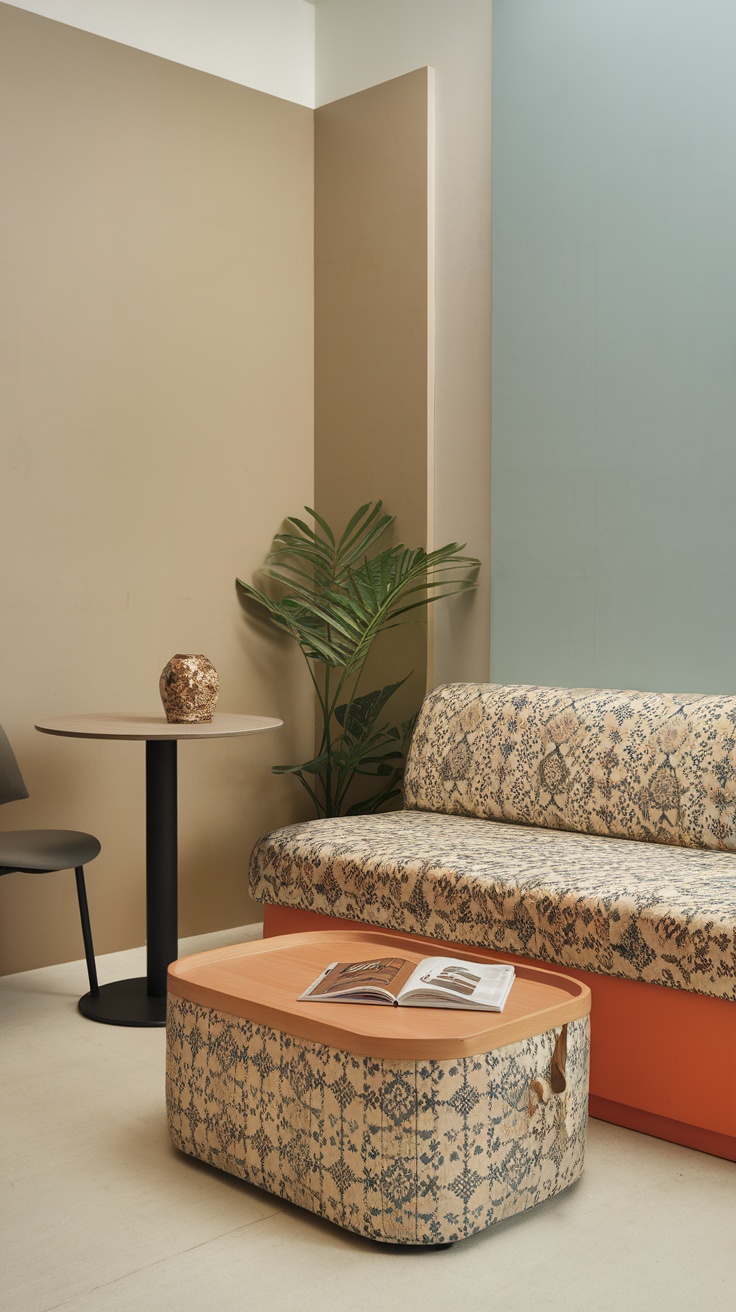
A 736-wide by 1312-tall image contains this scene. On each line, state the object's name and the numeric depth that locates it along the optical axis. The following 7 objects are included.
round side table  3.34
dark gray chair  3.12
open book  2.21
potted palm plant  4.05
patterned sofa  2.51
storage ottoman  2.01
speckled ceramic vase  3.37
